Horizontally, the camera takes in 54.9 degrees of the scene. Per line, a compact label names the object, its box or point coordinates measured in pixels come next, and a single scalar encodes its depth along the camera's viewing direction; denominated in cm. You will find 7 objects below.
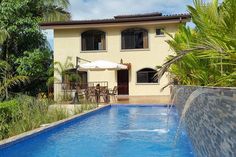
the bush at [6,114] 554
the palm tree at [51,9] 1783
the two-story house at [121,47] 1659
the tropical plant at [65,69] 1626
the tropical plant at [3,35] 1548
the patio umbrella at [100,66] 1372
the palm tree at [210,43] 329
